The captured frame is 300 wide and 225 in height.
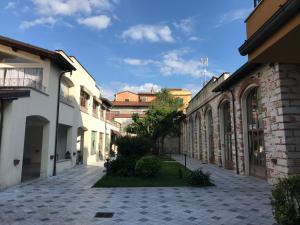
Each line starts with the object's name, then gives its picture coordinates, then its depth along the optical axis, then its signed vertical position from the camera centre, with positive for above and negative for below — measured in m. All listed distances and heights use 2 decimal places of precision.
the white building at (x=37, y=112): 10.96 +1.77
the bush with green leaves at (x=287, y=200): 5.16 -1.07
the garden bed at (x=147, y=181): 11.77 -1.68
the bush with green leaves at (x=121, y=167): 14.55 -1.16
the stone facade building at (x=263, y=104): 4.87 +1.86
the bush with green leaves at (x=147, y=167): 13.66 -1.07
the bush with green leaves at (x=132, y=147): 16.19 -0.06
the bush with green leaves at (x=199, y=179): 11.53 -1.43
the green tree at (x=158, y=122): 32.72 +2.97
